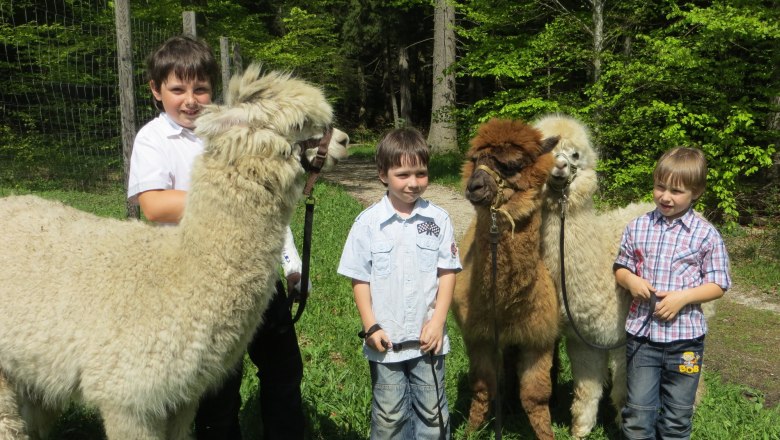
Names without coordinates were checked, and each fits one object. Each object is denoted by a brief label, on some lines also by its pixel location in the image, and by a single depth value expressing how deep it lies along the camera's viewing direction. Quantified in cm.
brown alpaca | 318
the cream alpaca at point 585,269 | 358
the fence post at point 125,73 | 471
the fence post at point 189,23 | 578
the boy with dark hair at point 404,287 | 270
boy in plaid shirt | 291
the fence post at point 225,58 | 721
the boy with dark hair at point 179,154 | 250
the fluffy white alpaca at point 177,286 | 220
